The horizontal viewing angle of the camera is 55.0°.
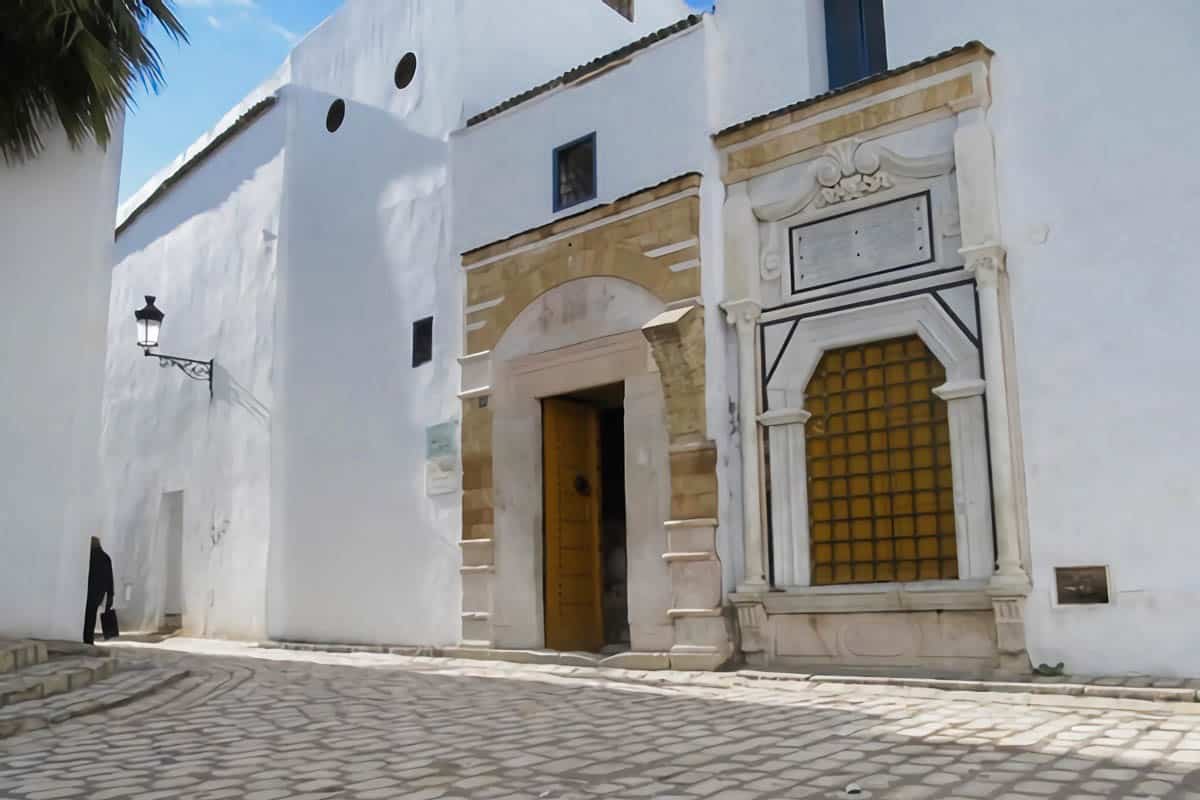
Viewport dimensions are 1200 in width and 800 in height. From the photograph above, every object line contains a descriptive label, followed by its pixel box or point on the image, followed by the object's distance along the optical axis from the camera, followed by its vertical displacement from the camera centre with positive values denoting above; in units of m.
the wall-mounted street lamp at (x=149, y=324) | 13.04 +3.06
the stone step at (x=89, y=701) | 5.72 -0.56
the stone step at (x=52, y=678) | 6.35 -0.46
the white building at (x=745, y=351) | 7.32 +1.85
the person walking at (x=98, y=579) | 10.98 +0.20
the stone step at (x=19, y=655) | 7.15 -0.35
